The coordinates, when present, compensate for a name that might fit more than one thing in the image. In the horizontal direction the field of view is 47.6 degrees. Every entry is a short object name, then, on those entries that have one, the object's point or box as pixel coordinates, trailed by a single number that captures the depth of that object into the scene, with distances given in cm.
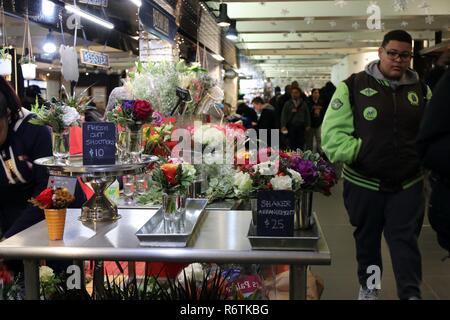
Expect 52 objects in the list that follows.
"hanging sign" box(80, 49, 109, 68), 808
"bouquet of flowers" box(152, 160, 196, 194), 190
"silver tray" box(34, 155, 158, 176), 197
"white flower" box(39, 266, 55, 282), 221
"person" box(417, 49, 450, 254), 169
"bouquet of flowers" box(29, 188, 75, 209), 187
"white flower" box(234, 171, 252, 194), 210
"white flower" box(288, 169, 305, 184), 184
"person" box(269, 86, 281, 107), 1191
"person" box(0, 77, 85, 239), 228
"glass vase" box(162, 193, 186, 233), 198
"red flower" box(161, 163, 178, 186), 190
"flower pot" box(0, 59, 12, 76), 574
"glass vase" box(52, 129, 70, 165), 221
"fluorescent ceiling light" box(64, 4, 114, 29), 552
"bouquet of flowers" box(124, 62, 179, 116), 356
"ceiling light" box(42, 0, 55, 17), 616
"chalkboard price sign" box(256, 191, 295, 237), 174
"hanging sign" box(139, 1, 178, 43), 507
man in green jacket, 283
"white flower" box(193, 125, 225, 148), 324
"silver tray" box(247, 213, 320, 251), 171
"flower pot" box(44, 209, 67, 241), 184
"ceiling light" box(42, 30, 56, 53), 872
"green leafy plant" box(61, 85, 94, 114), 243
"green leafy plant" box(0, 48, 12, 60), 581
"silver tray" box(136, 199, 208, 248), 175
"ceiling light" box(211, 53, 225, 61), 1029
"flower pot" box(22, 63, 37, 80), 789
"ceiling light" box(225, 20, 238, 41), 890
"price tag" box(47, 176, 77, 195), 231
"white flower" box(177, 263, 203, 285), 224
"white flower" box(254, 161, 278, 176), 193
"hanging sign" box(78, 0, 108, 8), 496
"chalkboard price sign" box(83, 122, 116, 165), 202
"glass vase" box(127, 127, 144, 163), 245
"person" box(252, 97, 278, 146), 923
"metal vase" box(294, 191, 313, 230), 185
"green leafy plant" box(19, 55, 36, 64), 790
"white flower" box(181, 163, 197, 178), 194
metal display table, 168
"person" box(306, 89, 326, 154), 974
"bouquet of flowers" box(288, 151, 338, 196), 190
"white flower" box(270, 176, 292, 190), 180
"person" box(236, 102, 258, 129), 1039
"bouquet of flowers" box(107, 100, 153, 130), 243
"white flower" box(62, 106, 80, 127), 221
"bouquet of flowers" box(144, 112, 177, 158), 319
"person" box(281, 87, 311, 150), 902
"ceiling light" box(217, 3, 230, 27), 792
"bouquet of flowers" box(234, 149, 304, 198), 182
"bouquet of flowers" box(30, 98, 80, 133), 221
